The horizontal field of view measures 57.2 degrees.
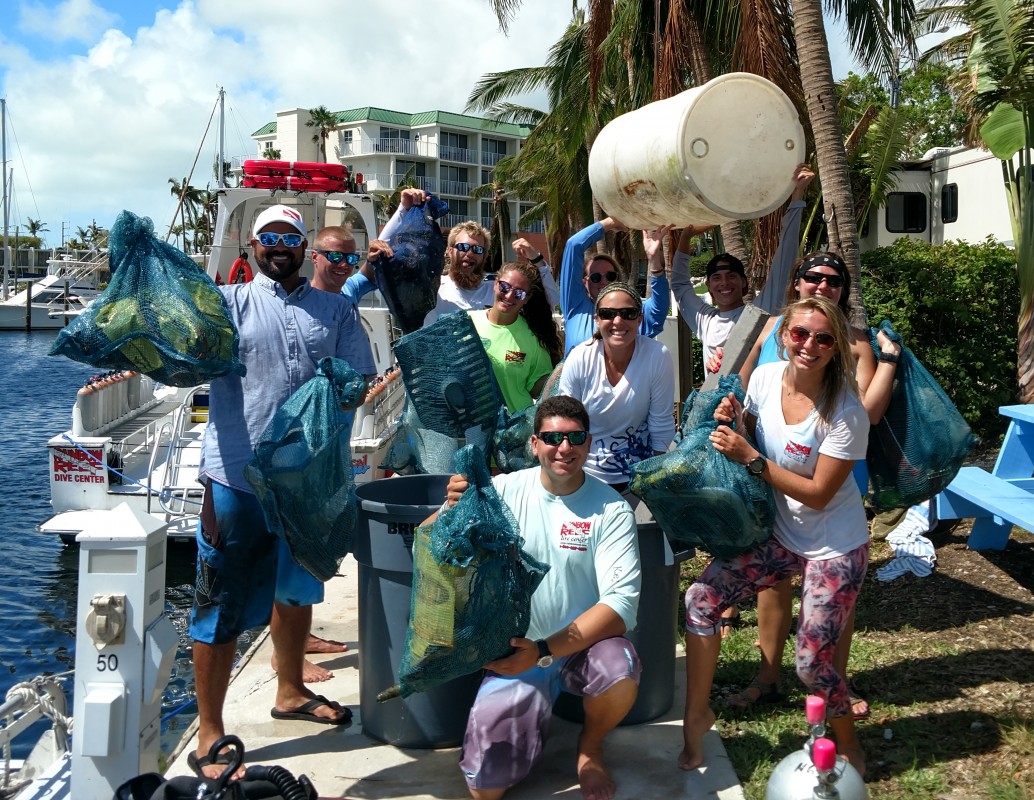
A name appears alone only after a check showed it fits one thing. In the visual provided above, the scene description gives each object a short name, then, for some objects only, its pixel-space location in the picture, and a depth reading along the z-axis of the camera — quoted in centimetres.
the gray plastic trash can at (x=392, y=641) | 355
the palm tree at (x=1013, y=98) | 790
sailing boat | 5844
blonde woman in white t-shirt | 322
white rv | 1403
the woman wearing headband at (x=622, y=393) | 391
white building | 6069
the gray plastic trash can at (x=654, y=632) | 376
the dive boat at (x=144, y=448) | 866
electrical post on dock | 298
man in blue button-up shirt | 353
